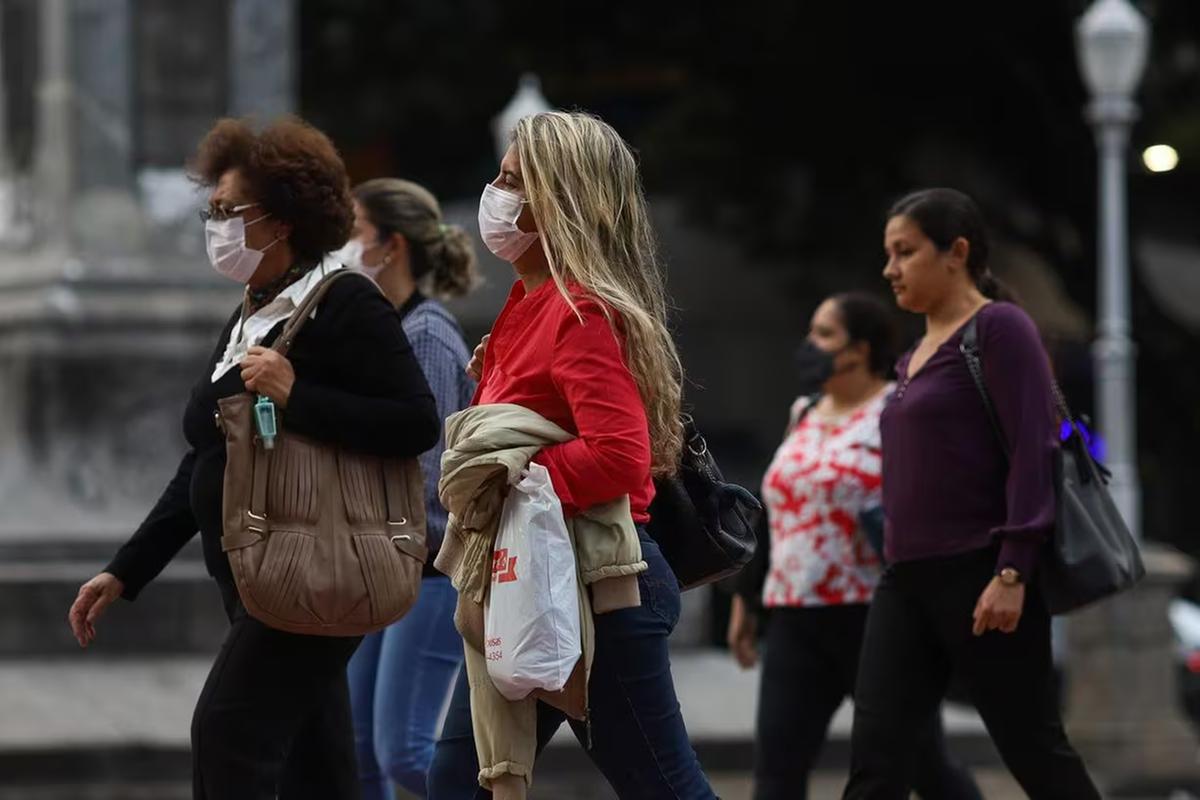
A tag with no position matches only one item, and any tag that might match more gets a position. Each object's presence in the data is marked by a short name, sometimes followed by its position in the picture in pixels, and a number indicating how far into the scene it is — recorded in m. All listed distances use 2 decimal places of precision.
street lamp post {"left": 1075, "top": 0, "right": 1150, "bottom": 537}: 26.16
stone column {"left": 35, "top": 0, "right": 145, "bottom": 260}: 21.87
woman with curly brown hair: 9.91
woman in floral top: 13.32
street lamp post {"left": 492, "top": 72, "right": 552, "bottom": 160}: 29.86
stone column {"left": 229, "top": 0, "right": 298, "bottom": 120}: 22.36
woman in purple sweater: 11.39
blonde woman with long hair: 8.77
